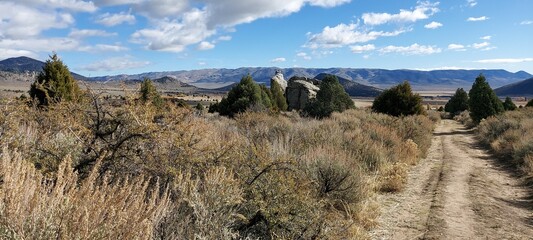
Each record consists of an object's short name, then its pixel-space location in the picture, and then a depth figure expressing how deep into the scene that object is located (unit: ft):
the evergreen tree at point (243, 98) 88.52
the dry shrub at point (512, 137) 42.68
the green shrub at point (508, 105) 132.66
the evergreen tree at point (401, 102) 91.30
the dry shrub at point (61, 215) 8.20
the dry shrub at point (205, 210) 12.91
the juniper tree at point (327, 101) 87.51
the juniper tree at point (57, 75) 68.64
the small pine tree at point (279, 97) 125.65
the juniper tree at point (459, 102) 169.68
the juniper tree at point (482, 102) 104.37
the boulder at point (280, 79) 160.31
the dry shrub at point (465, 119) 112.27
